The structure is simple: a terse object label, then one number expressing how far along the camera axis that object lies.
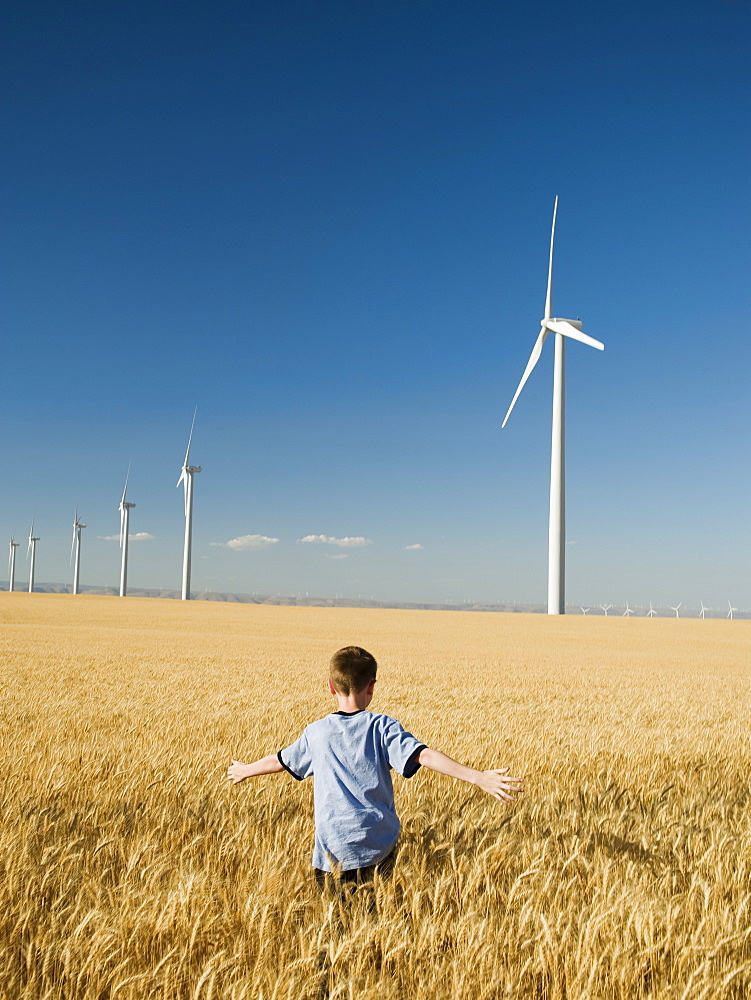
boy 4.66
